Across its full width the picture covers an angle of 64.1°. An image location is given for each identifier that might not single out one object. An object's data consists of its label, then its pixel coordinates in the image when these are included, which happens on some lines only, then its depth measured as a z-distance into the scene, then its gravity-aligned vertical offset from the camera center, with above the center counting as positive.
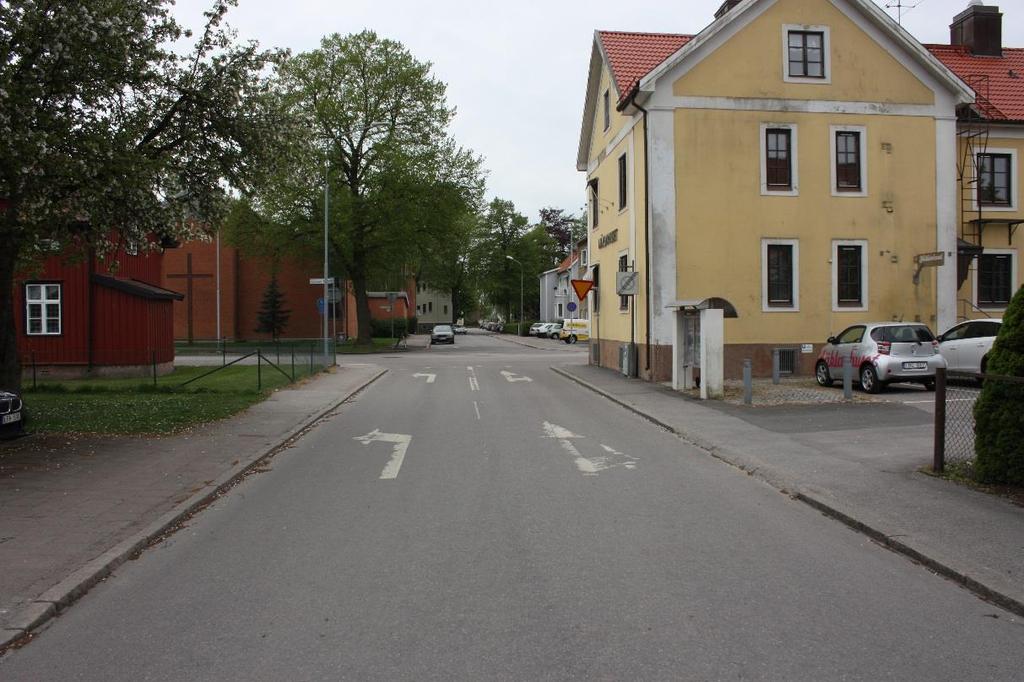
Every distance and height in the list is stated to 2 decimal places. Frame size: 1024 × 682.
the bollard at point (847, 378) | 16.53 -0.97
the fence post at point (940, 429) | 8.97 -1.11
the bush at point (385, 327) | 68.56 +0.55
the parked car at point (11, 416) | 10.53 -1.04
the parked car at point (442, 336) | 58.56 -0.19
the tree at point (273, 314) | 56.84 +1.44
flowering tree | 10.61 +3.13
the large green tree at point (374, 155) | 42.03 +9.48
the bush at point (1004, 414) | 7.84 -0.84
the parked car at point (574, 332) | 61.66 +0.02
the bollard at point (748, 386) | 16.28 -1.10
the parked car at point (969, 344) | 18.27 -0.33
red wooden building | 24.00 +0.47
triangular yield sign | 26.88 +1.50
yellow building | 21.78 +4.16
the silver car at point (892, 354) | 17.36 -0.53
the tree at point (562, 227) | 108.75 +14.07
